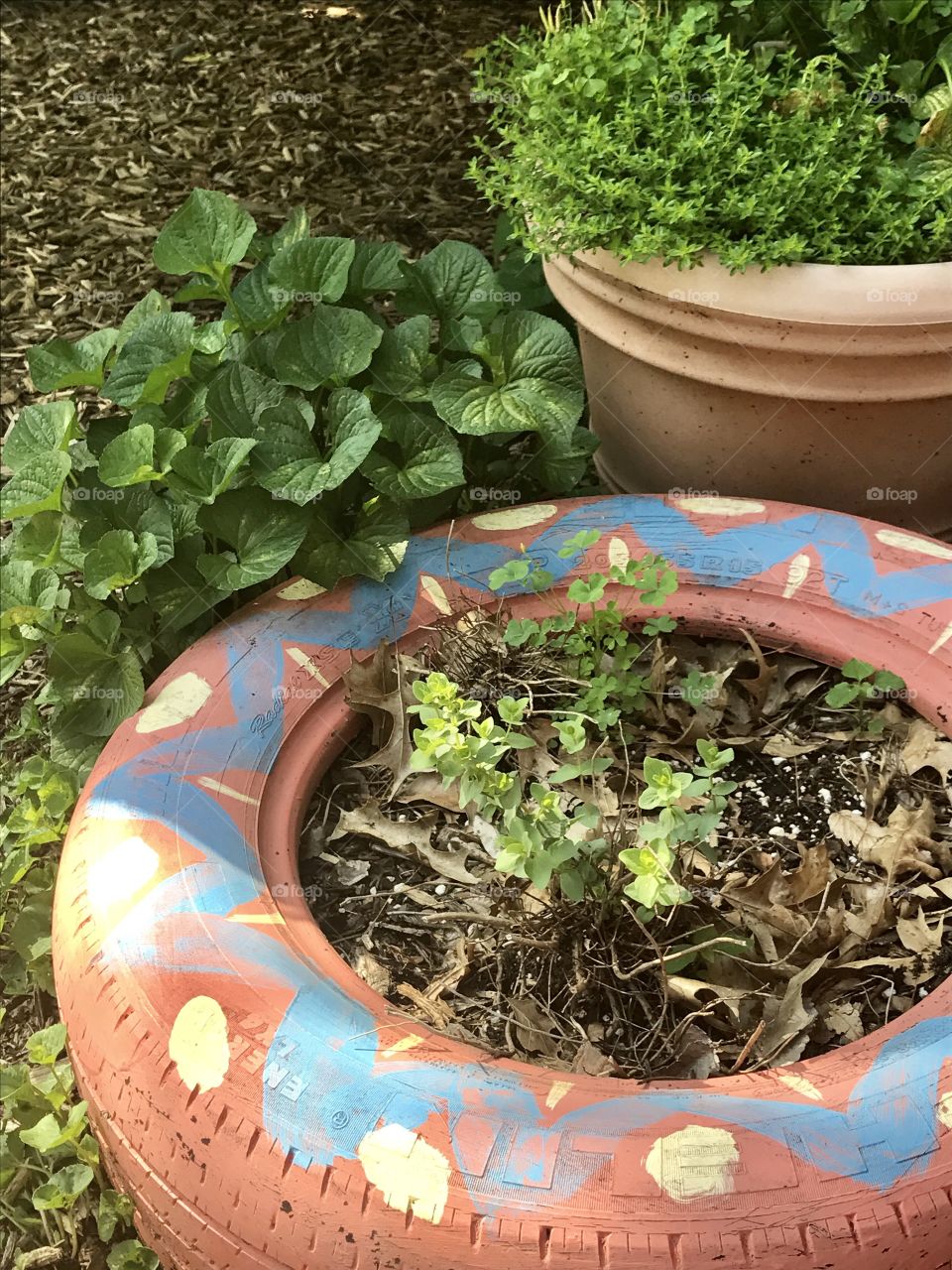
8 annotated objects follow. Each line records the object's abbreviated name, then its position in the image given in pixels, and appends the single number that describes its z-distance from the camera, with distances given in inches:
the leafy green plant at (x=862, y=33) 78.0
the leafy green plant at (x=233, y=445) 69.4
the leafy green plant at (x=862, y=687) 64.0
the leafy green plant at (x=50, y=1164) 59.7
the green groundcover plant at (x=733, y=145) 72.1
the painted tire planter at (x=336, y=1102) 42.1
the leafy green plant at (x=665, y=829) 47.6
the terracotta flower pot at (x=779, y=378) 70.7
